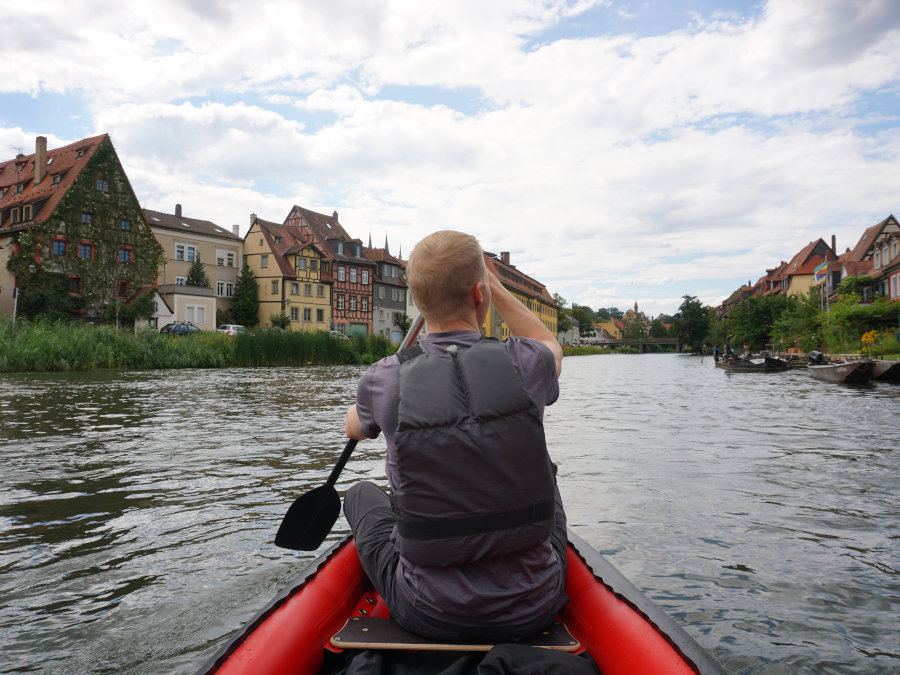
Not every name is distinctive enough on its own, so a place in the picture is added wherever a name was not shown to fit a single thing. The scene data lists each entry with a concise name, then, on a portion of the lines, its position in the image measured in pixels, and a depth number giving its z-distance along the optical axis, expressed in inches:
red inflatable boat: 71.1
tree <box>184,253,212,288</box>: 1867.6
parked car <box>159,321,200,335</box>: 1460.4
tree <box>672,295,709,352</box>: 4126.5
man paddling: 69.6
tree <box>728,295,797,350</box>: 2122.3
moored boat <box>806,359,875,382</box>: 821.2
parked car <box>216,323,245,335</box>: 1593.0
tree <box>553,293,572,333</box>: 4731.8
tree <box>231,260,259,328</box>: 1974.7
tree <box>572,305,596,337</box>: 5713.6
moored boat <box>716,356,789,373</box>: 1299.2
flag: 1418.1
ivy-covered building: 1409.9
